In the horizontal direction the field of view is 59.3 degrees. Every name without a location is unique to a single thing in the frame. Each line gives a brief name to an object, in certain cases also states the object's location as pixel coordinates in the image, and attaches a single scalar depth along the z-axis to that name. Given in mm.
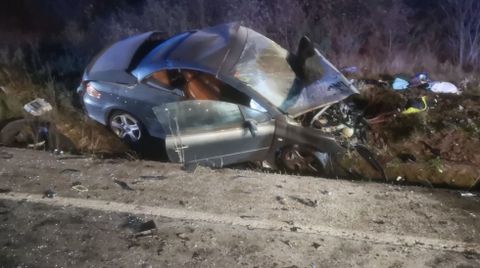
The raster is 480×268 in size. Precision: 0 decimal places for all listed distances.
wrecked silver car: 4496
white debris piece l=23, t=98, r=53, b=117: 5484
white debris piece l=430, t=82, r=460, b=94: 6215
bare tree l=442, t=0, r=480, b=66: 7316
